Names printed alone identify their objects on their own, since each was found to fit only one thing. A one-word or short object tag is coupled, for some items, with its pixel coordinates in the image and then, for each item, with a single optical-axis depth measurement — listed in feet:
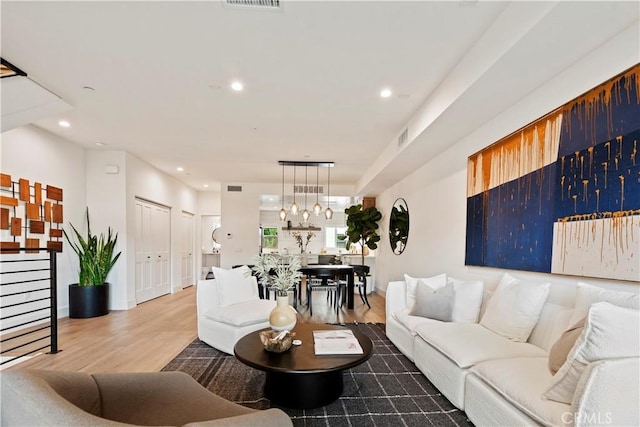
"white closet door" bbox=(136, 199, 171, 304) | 21.71
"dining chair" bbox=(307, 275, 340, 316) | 19.07
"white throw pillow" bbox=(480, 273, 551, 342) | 8.34
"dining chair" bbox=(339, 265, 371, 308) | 21.44
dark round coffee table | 7.36
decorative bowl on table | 8.13
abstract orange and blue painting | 6.53
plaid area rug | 7.58
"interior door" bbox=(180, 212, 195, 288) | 29.81
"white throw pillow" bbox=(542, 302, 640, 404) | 4.82
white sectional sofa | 4.58
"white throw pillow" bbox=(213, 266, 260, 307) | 13.09
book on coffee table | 8.17
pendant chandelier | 22.04
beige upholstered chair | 3.17
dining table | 18.78
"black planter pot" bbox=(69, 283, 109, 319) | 17.22
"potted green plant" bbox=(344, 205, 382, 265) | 25.63
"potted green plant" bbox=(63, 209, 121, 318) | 17.24
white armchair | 11.44
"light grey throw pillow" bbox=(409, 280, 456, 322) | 10.91
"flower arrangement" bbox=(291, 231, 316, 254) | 36.94
